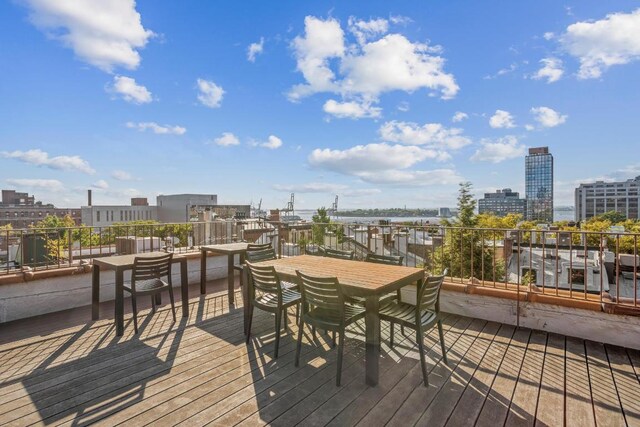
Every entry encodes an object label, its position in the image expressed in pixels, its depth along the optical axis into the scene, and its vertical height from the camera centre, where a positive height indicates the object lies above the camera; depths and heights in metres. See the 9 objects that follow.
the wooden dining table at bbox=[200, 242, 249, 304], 4.79 -0.64
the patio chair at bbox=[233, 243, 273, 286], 4.73 -0.51
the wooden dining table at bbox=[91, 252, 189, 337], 3.64 -0.87
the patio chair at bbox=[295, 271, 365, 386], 2.56 -0.83
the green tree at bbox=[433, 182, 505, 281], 7.14 -0.74
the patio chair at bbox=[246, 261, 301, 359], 3.09 -0.91
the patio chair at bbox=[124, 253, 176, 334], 3.79 -0.78
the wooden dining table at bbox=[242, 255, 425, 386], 2.54 -0.61
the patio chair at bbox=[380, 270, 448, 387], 2.56 -0.93
